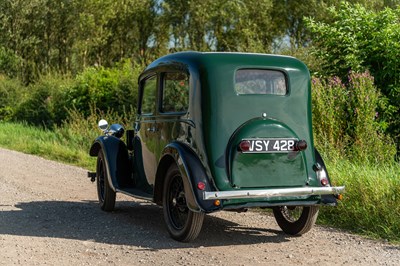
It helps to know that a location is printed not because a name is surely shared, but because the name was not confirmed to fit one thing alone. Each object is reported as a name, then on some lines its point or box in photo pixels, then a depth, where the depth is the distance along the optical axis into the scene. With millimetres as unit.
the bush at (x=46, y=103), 21884
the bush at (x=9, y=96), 27234
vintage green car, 6156
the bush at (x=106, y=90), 18512
